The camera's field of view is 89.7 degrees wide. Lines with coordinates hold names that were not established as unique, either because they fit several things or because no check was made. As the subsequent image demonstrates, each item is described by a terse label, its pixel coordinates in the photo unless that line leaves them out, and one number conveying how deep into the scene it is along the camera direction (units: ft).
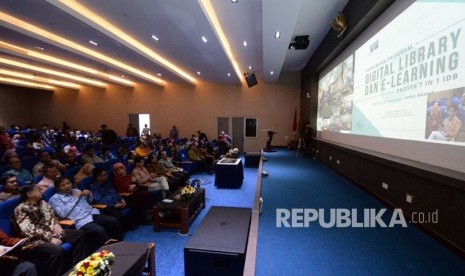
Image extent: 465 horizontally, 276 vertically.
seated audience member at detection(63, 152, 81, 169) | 17.71
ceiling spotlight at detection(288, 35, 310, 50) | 23.93
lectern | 36.76
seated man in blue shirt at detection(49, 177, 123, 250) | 9.46
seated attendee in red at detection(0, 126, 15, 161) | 20.06
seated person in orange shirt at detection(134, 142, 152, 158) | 23.44
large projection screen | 8.44
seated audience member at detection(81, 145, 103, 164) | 17.81
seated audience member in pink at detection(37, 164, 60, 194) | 11.17
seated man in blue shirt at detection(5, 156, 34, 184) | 13.23
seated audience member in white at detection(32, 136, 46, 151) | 21.62
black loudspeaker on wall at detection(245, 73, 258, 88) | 34.35
